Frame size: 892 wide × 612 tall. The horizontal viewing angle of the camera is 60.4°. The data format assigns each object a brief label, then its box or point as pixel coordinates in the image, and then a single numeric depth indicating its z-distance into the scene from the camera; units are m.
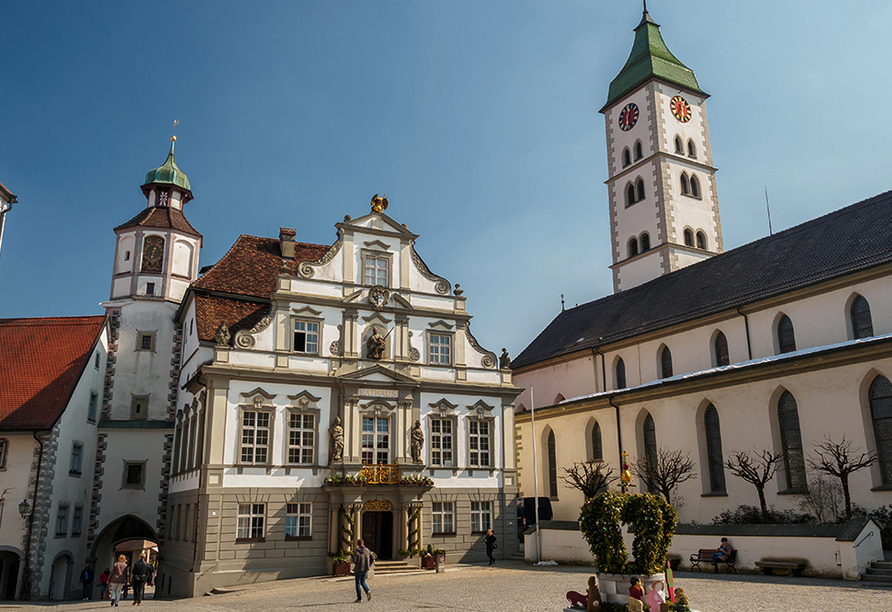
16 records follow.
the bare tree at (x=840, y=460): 22.53
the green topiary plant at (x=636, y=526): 13.41
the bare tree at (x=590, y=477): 32.38
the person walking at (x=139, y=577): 22.58
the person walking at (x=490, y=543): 30.16
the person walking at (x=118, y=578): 22.14
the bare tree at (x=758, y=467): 25.27
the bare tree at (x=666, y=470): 28.47
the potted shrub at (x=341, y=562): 27.22
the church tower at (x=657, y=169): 48.44
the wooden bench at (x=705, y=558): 22.27
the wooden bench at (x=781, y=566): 20.50
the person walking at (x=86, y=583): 31.89
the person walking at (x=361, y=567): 19.59
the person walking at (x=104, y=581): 32.53
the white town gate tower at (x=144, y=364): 33.94
